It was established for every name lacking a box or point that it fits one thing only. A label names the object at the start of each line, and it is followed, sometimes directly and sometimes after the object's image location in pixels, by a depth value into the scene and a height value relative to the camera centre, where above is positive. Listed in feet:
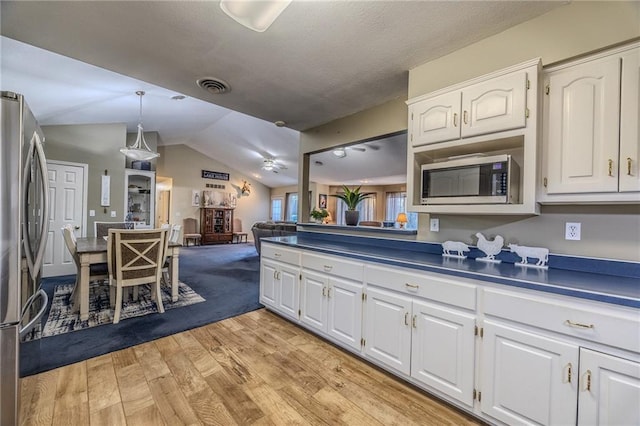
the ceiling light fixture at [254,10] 4.07 +3.09
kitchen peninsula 3.80 -1.99
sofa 20.89 -1.52
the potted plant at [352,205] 10.65 +0.30
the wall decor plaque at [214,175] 31.89 +4.15
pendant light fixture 15.23 +3.18
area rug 8.92 -3.93
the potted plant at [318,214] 12.47 -0.11
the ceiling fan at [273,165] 25.98 +4.68
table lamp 15.13 -0.25
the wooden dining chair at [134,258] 9.15 -1.81
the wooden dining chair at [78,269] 9.72 -2.34
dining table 9.23 -1.91
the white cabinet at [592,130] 4.52 +1.59
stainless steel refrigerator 4.17 -0.59
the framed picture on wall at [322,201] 37.01 +1.52
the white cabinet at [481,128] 5.28 +1.92
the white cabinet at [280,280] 8.74 -2.39
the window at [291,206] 37.39 +0.71
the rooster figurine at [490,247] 5.97 -0.69
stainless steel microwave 5.58 +0.78
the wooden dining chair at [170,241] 12.25 -1.49
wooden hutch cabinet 30.53 -1.82
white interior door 15.22 -0.19
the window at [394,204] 33.73 +1.14
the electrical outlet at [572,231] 5.36 -0.26
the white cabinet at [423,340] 5.04 -2.64
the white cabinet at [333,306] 6.97 -2.64
